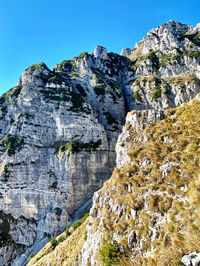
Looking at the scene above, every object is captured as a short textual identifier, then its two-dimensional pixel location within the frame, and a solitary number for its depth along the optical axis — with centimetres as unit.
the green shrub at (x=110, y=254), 2061
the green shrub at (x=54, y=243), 4833
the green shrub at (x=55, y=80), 10436
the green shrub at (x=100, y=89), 10794
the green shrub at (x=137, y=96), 11065
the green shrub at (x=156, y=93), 10438
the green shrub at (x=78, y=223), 5046
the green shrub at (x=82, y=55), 13365
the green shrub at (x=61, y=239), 4829
